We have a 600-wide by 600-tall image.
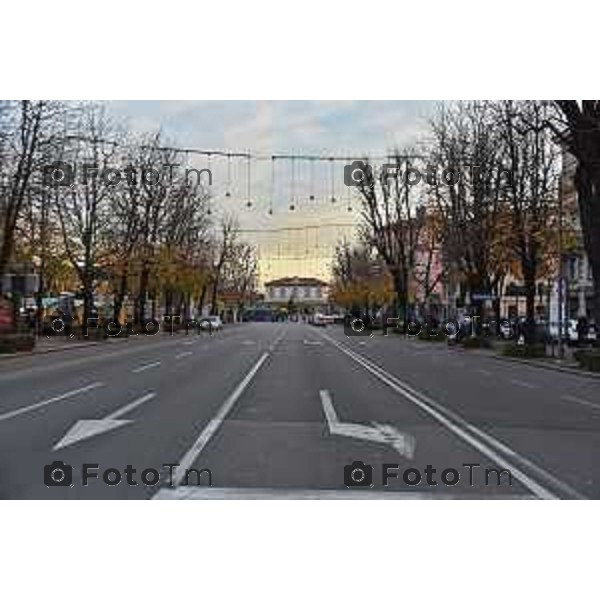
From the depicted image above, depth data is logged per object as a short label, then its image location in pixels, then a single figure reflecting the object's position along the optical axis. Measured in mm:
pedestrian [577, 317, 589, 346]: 53684
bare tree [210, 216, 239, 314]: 124575
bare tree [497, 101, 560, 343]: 47500
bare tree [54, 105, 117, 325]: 59875
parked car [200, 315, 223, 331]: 100625
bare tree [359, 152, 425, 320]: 81250
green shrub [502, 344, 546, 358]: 45719
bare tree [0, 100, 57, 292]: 44375
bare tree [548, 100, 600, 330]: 34469
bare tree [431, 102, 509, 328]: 52962
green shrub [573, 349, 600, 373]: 35969
